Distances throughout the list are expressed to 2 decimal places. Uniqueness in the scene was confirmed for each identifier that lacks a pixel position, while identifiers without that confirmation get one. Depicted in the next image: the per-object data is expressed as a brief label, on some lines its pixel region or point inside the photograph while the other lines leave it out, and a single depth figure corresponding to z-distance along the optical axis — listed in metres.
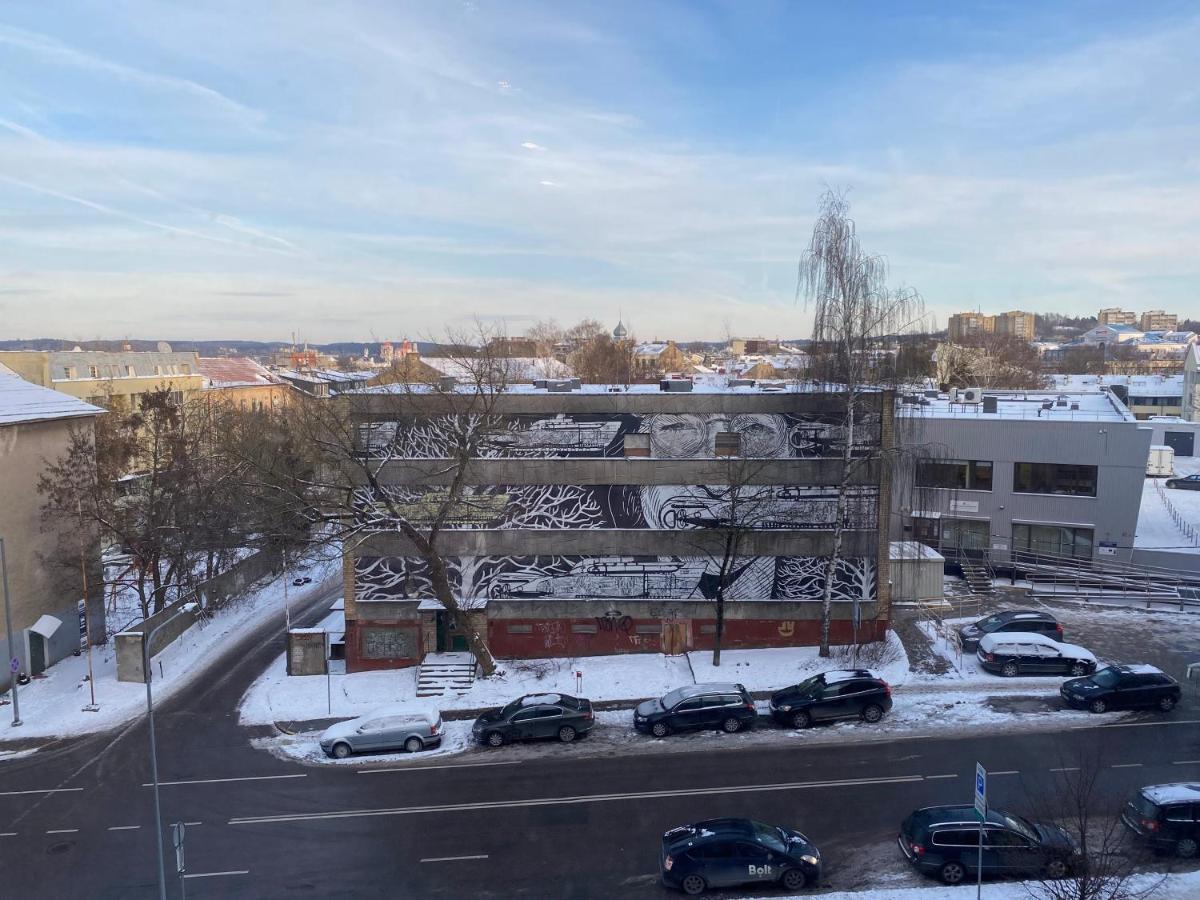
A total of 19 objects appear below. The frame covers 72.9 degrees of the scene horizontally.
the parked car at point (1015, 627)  26.53
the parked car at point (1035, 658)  24.20
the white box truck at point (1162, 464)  58.72
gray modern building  34.03
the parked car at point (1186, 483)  53.94
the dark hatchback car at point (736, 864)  14.25
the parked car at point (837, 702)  21.61
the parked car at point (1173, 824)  14.74
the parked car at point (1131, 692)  21.34
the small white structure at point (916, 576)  31.14
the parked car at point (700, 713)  21.41
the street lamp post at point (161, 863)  12.77
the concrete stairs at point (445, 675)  24.77
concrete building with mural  26.28
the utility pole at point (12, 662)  23.52
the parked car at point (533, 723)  21.28
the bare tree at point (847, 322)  24.14
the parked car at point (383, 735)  20.88
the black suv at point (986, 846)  13.96
